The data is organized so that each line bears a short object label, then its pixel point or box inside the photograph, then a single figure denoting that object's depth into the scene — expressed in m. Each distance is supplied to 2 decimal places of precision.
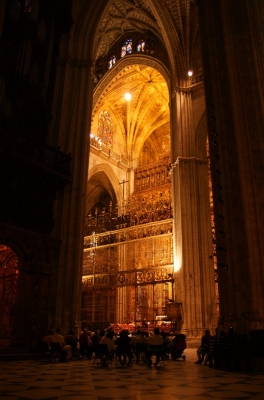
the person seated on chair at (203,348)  8.17
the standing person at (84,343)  9.69
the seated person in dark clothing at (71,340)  9.44
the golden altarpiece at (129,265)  18.53
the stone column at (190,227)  15.61
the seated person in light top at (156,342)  7.85
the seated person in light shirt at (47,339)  8.80
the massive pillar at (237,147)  7.77
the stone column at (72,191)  10.91
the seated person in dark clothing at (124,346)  8.01
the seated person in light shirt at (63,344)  8.55
